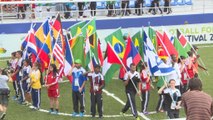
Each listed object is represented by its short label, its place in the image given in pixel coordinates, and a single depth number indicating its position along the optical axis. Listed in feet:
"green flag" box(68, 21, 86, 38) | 55.09
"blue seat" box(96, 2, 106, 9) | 91.20
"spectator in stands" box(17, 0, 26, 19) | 84.76
